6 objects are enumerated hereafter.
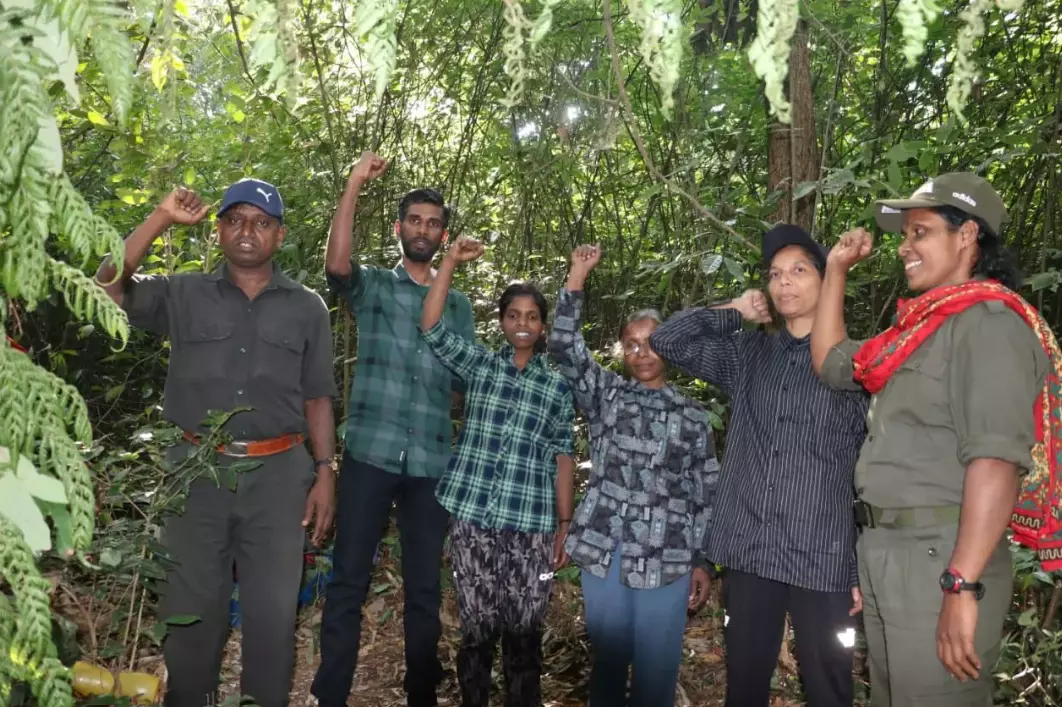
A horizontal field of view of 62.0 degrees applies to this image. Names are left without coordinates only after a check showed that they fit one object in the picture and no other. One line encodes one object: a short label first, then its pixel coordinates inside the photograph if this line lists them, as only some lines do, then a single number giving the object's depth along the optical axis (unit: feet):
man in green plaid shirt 11.79
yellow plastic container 9.95
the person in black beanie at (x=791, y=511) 8.91
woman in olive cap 6.68
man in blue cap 10.16
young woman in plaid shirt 11.70
